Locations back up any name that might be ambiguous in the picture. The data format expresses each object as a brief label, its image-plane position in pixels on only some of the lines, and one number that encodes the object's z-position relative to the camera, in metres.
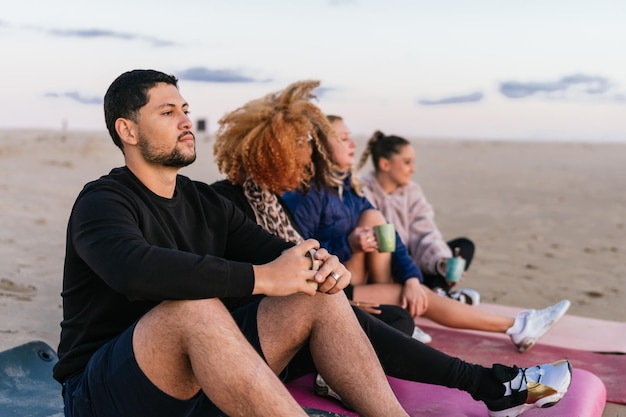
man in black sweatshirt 2.54
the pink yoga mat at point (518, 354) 4.59
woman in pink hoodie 5.96
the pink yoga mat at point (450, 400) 3.59
